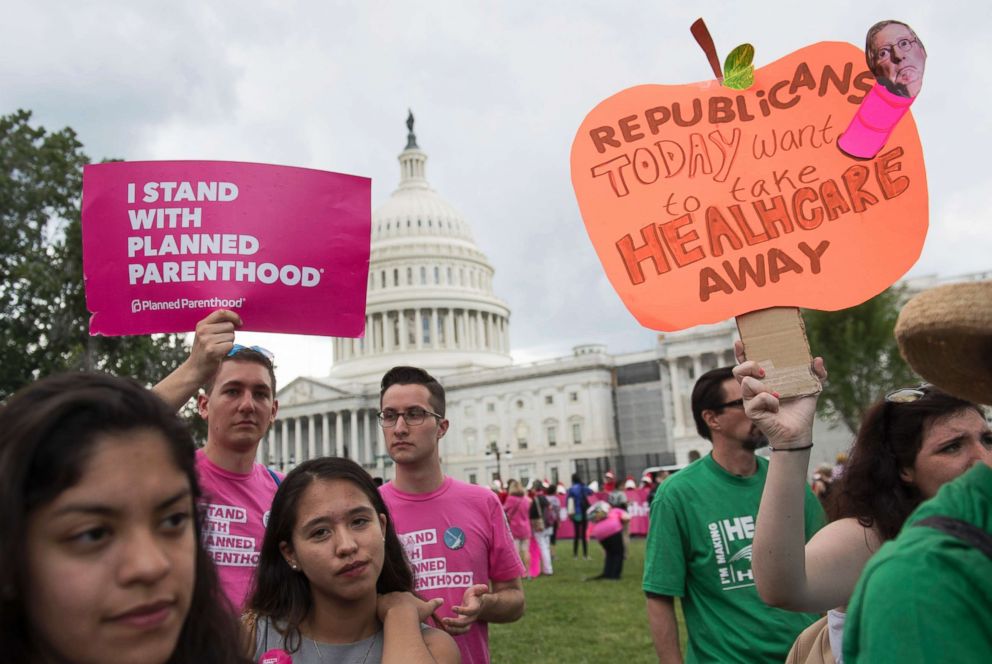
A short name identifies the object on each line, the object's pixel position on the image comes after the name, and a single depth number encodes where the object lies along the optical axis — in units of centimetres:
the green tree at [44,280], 2364
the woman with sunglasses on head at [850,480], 228
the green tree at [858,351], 3788
